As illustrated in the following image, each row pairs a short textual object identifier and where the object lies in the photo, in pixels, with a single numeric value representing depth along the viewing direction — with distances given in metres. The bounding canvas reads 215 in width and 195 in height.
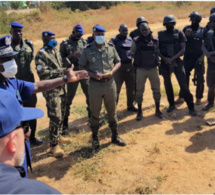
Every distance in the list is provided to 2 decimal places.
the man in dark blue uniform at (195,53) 5.75
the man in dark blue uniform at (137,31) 5.58
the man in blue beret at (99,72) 4.09
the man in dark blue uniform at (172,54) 5.34
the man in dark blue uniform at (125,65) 5.57
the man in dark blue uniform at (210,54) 5.22
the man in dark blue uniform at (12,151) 0.96
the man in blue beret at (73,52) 5.05
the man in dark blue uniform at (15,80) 2.48
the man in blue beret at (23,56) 4.35
